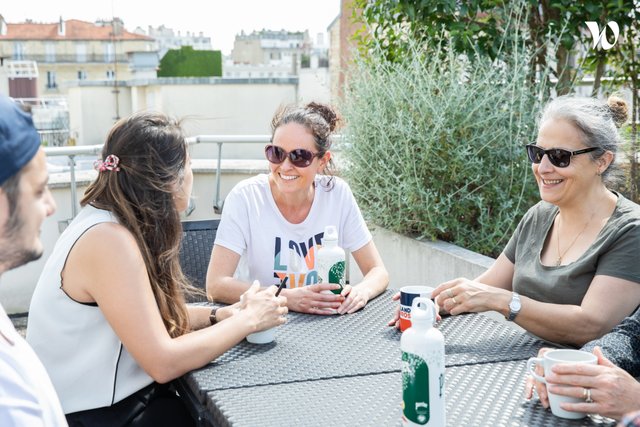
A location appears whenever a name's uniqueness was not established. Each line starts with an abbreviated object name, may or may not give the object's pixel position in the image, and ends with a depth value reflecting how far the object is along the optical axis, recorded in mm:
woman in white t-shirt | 3068
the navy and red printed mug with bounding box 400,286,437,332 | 2344
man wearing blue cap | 1095
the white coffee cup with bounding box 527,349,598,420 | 1742
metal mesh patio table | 1790
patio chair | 3348
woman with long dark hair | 2049
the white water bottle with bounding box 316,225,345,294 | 2555
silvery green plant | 4598
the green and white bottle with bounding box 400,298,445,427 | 1565
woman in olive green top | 2342
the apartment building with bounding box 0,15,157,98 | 82688
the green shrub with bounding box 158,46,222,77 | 45812
